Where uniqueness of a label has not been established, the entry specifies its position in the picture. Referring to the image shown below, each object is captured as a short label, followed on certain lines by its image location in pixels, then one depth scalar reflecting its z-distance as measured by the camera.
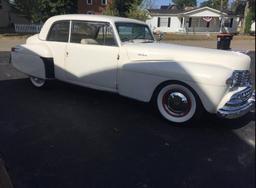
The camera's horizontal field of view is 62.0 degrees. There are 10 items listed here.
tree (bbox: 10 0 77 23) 18.96
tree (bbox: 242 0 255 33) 29.31
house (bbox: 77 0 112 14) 29.60
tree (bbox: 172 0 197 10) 58.78
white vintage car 3.06
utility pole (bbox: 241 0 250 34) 29.87
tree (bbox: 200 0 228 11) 40.13
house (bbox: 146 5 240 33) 33.02
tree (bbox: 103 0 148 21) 19.39
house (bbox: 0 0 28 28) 24.54
